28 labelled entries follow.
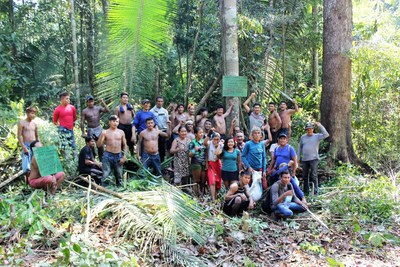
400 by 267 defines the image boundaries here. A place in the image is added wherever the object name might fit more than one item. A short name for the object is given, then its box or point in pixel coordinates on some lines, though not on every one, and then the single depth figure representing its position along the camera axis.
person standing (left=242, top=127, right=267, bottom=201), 7.19
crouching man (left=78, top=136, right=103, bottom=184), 7.10
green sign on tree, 8.35
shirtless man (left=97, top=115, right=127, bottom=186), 7.00
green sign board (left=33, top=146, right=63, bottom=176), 5.68
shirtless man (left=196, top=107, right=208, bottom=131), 8.55
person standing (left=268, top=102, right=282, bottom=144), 8.91
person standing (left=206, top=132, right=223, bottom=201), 7.15
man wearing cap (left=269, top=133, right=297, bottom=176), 7.37
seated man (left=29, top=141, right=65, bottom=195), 6.34
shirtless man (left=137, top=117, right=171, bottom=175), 7.38
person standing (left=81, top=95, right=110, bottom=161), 8.18
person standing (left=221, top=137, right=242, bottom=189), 7.08
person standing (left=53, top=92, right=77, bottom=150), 7.81
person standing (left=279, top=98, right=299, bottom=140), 8.95
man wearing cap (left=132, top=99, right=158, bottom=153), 7.98
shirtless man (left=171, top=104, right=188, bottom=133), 8.40
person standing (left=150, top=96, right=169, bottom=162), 8.29
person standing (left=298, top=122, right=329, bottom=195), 7.88
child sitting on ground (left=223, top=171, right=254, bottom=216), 6.65
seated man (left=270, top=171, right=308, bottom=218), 6.71
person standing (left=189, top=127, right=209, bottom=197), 7.29
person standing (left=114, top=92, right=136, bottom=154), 8.12
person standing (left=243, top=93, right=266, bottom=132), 8.71
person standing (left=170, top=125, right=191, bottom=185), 7.40
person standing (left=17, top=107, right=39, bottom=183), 6.95
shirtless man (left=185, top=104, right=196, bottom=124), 8.50
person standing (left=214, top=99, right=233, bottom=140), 8.54
